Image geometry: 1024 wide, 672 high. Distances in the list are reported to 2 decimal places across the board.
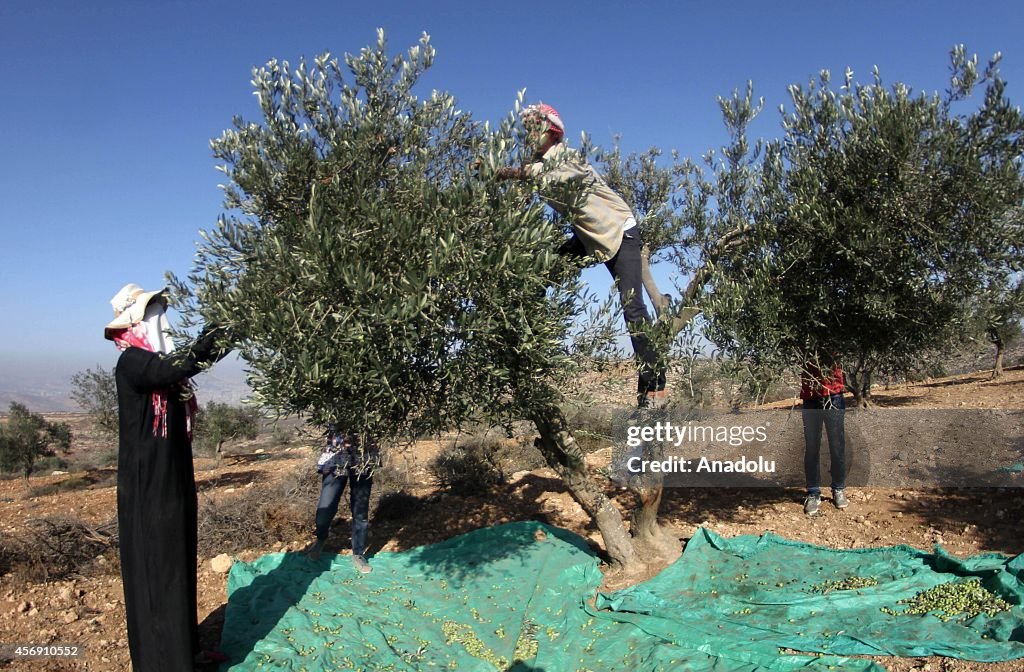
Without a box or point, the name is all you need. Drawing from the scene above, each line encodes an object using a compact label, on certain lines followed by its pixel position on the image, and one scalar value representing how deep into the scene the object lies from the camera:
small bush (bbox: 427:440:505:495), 11.66
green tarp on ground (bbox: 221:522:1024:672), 5.46
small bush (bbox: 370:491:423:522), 10.44
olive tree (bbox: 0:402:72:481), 21.20
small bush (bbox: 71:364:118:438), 21.66
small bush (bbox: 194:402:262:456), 22.14
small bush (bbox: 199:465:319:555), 9.25
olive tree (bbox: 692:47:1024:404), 6.09
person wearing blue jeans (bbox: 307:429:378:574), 7.69
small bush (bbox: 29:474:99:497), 16.79
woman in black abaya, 4.95
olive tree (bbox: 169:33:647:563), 4.38
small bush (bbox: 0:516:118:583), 7.96
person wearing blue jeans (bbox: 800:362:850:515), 9.33
